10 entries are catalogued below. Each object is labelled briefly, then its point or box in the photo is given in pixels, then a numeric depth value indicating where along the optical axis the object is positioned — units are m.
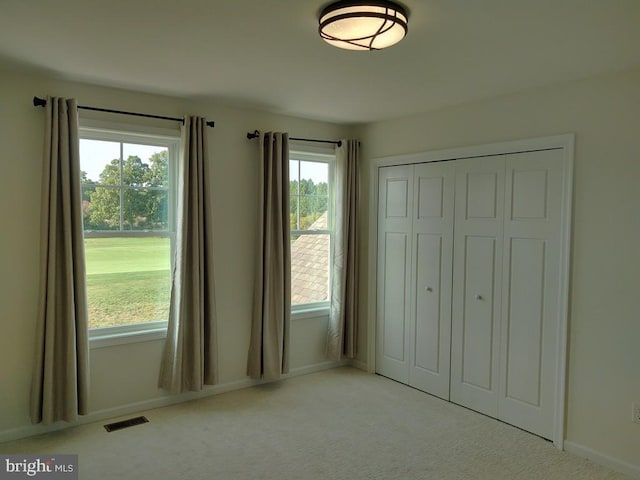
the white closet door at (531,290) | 3.17
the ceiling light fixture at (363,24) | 1.97
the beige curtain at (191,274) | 3.59
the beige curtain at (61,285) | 3.04
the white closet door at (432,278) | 3.89
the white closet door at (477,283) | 3.52
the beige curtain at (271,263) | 4.02
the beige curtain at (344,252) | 4.52
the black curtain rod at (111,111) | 3.05
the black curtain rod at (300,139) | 4.00
